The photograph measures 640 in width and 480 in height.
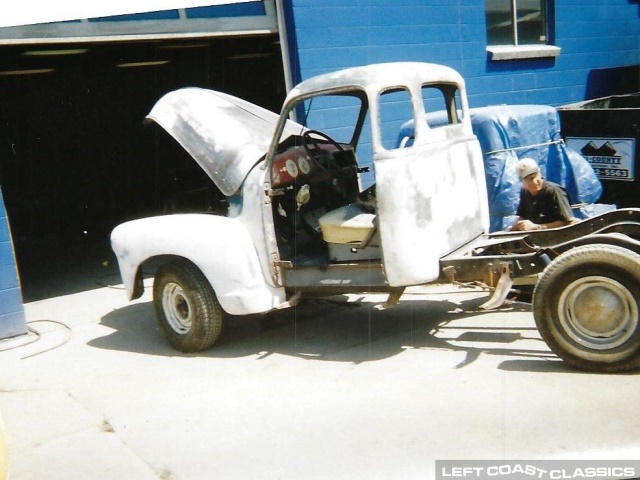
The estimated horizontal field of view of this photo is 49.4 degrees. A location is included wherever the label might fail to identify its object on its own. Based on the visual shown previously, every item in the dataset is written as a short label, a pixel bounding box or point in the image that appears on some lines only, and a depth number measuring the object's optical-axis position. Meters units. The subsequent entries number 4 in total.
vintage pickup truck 4.25
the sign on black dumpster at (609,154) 7.06
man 5.48
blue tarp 6.25
